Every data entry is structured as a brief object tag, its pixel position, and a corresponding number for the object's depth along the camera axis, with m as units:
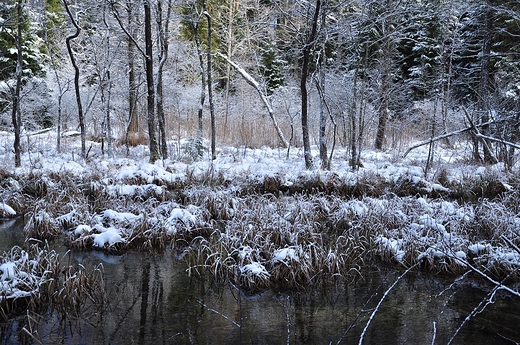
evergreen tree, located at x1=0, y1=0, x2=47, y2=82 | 19.50
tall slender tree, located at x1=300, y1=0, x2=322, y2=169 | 9.68
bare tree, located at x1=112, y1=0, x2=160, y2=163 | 10.20
